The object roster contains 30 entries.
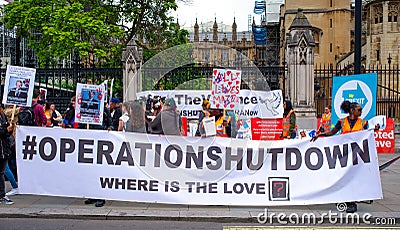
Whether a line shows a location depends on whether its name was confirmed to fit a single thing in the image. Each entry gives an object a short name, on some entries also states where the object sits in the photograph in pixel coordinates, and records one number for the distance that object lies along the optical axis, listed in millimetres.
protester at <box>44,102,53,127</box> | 12989
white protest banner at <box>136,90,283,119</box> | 15436
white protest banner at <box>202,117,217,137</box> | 9234
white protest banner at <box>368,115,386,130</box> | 9308
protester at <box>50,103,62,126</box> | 13693
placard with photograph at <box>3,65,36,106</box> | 9281
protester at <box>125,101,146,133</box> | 9005
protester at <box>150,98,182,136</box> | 9047
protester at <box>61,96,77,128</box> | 10088
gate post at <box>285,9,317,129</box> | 18547
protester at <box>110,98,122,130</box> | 11488
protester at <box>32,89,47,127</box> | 10367
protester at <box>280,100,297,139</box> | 12305
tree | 22609
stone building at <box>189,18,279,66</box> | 74938
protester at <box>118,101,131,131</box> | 9383
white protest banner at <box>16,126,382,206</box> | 8398
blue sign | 9984
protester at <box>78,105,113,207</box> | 9570
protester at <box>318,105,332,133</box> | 15244
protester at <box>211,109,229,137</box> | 10250
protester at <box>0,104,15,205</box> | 8641
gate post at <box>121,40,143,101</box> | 18984
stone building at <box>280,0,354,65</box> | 61969
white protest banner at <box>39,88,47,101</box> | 16019
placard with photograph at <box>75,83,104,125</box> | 9359
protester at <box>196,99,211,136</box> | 10688
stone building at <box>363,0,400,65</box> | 46656
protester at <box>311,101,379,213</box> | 8430
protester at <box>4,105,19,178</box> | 9914
